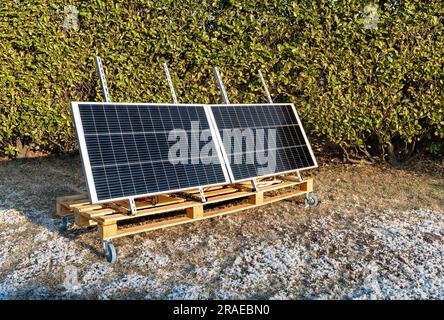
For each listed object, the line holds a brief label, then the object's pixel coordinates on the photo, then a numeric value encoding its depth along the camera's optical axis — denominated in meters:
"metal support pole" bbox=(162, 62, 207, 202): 4.46
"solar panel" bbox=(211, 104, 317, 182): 4.94
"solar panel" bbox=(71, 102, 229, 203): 3.84
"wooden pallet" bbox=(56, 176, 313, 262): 3.93
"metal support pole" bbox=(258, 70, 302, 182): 5.53
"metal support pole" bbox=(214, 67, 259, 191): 5.60
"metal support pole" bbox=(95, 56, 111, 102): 4.46
